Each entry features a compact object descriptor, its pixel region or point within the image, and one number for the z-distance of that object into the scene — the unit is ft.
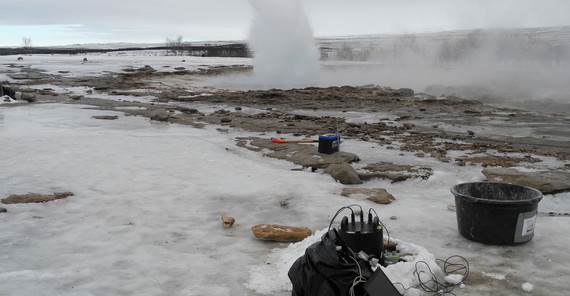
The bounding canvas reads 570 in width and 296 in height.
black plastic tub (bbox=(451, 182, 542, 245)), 14.90
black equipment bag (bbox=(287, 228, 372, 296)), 10.67
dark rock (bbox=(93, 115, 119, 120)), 45.42
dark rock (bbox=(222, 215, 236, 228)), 17.81
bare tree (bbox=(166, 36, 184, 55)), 591.37
